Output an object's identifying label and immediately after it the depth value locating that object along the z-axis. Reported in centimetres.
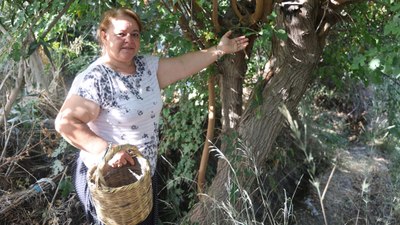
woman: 195
